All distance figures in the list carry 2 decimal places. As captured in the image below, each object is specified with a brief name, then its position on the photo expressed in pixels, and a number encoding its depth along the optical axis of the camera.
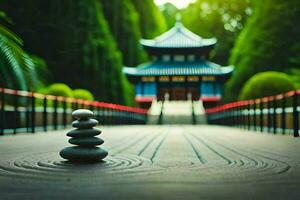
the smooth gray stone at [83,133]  4.97
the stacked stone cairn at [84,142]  4.83
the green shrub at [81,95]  30.87
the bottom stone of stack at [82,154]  4.81
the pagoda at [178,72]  51.78
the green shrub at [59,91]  26.83
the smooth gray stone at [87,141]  4.90
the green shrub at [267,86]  26.56
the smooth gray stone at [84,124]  5.04
